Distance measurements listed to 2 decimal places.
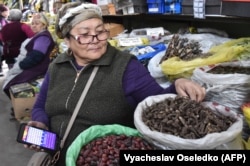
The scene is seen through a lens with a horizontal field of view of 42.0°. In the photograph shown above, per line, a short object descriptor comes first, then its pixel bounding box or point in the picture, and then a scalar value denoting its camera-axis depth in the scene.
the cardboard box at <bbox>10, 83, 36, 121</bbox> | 3.55
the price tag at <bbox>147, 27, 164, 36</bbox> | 2.91
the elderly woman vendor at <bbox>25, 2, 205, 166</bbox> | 1.52
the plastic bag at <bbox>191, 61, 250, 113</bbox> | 1.50
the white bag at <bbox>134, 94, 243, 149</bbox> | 1.04
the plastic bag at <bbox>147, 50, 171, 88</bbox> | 1.99
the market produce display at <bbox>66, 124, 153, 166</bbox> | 1.14
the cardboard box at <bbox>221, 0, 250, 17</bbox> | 1.48
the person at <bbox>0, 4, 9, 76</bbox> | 6.33
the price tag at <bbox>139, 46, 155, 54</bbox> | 2.40
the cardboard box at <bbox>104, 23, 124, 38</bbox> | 3.50
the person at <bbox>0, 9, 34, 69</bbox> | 4.72
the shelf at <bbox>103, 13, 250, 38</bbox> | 2.09
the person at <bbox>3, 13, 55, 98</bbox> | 3.51
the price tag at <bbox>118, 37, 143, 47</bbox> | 2.70
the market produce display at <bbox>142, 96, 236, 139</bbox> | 1.09
